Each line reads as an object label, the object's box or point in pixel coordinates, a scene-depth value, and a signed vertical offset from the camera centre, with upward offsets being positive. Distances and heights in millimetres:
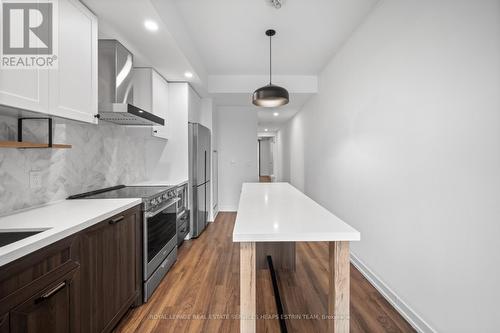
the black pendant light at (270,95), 2363 +740
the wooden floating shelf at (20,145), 1149 +104
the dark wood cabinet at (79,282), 881 -617
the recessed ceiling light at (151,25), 1955 +1258
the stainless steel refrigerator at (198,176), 3477 -208
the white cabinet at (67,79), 1190 +544
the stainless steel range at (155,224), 1974 -624
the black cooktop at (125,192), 1994 -291
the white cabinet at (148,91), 2850 +955
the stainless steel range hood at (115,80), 2076 +809
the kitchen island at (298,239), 1129 -385
